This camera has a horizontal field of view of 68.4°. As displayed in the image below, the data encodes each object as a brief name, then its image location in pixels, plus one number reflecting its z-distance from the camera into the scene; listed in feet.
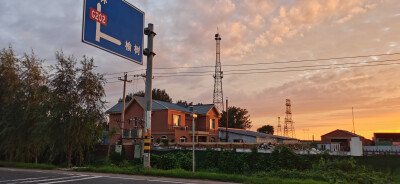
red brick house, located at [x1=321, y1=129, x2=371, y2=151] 180.67
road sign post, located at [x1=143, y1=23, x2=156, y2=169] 55.83
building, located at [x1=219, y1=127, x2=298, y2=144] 168.76
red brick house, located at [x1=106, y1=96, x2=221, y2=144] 128.77
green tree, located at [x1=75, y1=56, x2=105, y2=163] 71.82
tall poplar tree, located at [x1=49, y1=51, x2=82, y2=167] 69.82
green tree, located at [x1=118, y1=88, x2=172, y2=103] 258.86
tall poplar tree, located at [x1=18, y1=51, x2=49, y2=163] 72.63
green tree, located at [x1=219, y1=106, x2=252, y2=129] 301.63
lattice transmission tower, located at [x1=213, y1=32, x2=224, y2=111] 185.01
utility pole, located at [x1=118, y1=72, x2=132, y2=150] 124.76
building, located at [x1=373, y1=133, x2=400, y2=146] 229.86
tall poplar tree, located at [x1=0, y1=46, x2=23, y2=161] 79.51
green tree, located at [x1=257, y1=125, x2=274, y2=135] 353.45
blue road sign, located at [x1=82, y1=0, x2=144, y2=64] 34.32
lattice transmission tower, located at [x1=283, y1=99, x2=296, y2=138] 305.45
